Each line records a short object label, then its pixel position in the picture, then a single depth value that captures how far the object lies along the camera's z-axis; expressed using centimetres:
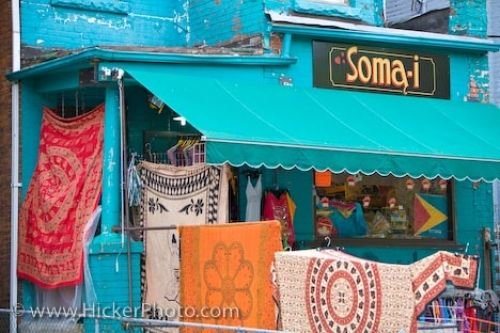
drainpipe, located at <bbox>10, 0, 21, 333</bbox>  1254
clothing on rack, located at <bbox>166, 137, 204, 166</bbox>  1162
